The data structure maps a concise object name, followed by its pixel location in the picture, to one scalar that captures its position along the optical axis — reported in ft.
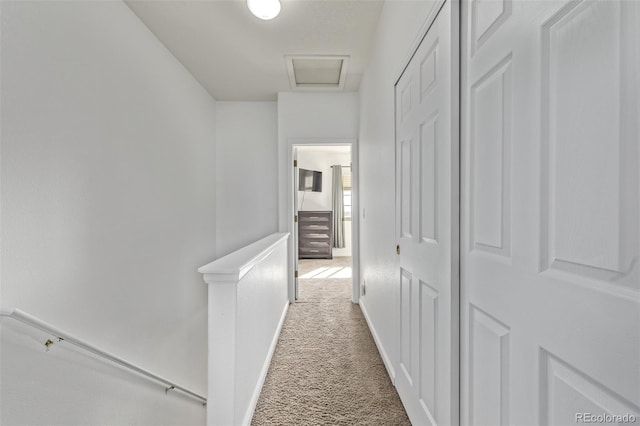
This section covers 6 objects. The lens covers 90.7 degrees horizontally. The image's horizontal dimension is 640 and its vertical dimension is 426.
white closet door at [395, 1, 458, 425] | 3.73
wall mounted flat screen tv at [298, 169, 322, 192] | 23.86
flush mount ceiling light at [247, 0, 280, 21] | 6.92
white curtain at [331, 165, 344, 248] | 24.27
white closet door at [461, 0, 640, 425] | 1.71
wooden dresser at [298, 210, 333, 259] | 23.00
